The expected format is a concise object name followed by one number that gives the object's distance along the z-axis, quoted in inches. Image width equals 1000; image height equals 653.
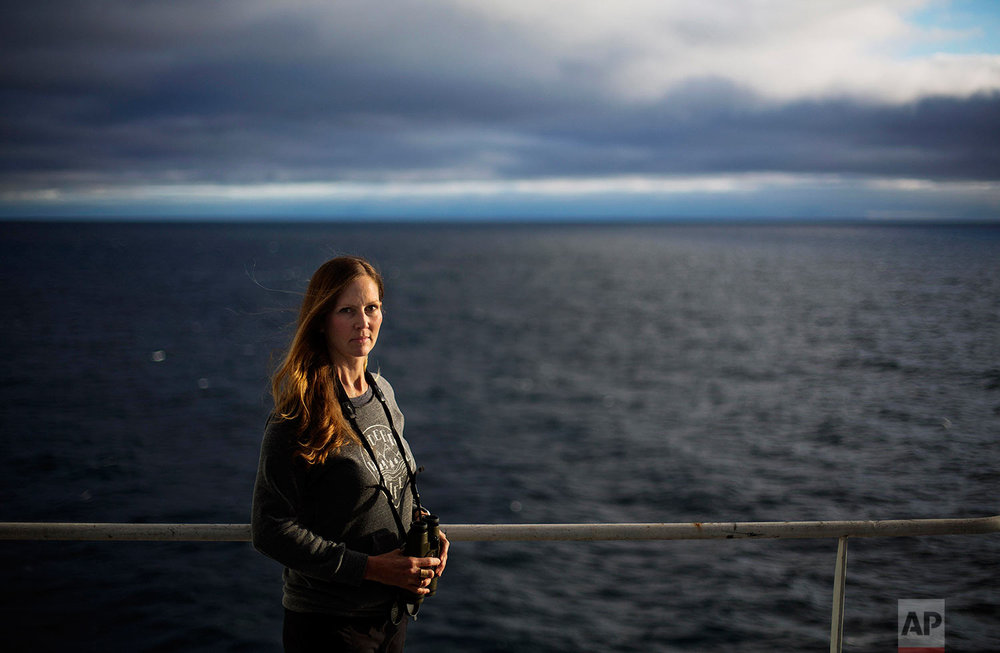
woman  99.4
